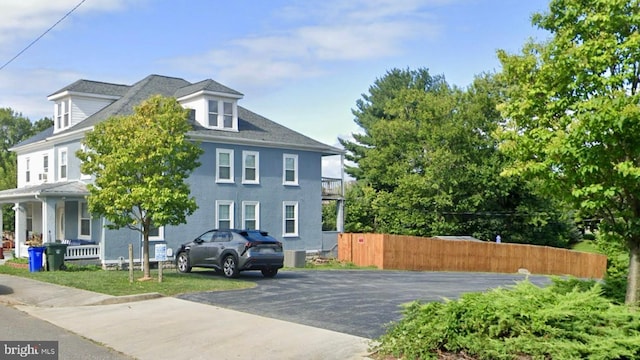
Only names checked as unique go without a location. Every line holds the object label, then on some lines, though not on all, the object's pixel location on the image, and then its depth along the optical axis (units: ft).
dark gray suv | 67.41
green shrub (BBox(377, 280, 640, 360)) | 25.14
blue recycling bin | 75.15
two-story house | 92.89
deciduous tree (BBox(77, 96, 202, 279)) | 62.08
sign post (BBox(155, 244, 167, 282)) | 60.02
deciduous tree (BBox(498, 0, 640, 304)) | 27.89
